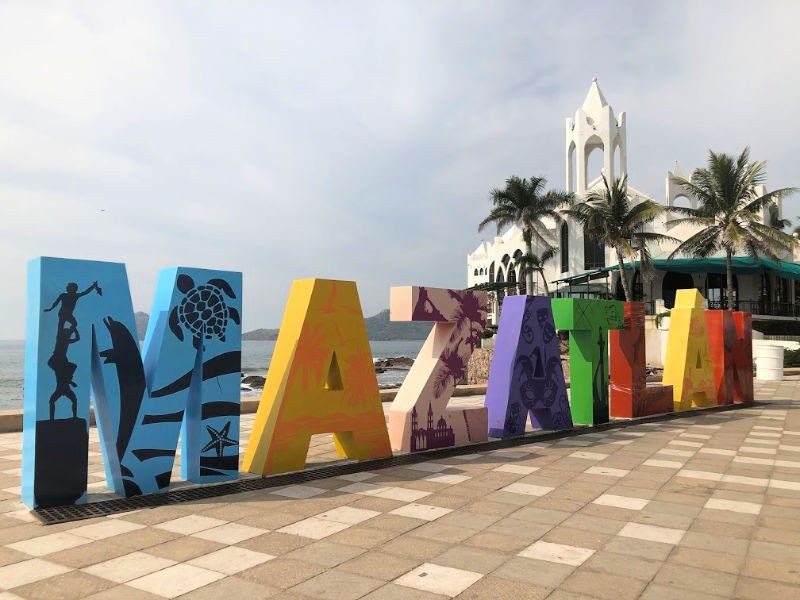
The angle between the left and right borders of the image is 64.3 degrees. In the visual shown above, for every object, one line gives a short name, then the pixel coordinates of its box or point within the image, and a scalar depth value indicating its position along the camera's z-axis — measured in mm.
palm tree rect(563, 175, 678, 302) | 36000
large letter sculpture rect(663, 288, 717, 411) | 14734
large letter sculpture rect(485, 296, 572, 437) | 10625
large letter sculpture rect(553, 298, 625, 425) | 12086
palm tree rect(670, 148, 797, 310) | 32656
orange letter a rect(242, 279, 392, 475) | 7680
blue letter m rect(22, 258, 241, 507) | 6094
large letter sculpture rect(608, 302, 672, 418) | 13195
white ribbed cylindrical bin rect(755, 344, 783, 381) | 26172
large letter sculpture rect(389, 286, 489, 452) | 9227
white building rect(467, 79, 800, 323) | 41625
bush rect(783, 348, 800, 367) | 30578
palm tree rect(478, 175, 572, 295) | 40875
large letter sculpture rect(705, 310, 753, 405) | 16266
